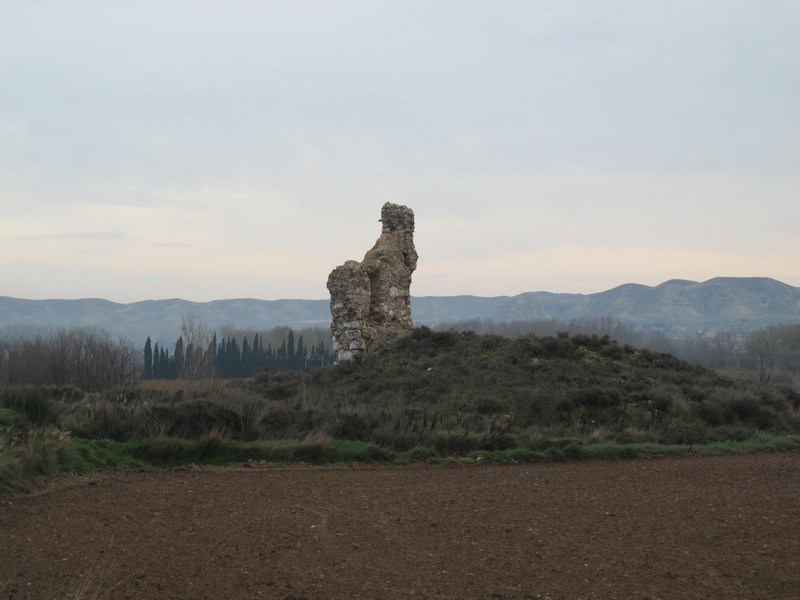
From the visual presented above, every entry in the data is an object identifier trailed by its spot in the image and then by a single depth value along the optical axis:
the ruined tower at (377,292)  22.98
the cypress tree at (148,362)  61.22
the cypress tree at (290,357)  66.78
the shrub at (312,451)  11.35
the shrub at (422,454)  11.70
